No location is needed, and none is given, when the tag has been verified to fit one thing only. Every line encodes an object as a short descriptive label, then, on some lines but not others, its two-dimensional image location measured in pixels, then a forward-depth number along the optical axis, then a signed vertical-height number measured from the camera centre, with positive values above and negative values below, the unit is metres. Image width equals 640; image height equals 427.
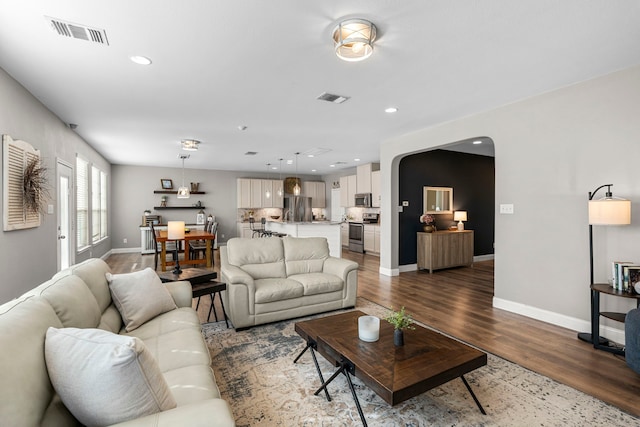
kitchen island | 6.53 -0.38
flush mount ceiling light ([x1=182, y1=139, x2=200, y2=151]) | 5.99 +1.33
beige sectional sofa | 1.01 -0.59
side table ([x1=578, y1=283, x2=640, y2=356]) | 2.77 -0.95
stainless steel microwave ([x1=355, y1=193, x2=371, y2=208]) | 8.94 +0.35
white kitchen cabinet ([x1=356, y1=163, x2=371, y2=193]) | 8.88 +0.97
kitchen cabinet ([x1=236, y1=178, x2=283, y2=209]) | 10.48 +0.66
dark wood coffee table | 1.67 -0.88
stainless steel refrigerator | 11.23 +0.13
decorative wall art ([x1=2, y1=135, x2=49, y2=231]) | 3.00 +0.30
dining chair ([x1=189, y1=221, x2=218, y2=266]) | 7.20 -0.75
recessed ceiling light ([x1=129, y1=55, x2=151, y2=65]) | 2.74 +1.35
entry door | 4.75 +0.01
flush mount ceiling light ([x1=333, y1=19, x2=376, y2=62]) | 2.24 +1.27
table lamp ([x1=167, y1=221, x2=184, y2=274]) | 3.57 -0.20
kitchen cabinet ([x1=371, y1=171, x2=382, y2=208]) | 8.59 +0.64
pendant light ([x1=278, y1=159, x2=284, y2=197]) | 10.69 +0.71
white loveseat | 3.31 -0.79
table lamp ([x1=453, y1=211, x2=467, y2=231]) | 7.07 -0.11
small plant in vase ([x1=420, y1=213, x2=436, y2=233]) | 6.44 -0.23
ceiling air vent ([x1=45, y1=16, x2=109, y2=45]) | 2.24 +1.35
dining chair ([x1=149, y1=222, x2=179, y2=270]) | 6.76 -0.80
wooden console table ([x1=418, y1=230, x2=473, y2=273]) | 6.30 -0.77
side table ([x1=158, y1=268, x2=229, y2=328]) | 3.14 -0.70
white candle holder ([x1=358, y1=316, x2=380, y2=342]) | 2.13 -0.79
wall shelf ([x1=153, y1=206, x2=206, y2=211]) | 9.59 +0.19
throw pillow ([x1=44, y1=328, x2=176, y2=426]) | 1.06 -0.57
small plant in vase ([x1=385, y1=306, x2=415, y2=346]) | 2.05 -0.72
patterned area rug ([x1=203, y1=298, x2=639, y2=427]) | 1.94 -1.26
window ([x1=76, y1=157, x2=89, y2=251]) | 5.70 +0.19
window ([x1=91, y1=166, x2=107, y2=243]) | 6.88 +0.21
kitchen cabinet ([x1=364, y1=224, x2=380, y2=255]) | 8.64 -0.73
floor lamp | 2.76 -0.03
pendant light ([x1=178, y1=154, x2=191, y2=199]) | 7.80 +0.55
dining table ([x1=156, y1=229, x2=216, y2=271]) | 6.61 -0.72
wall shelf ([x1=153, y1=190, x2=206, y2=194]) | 9.56 +0.66
